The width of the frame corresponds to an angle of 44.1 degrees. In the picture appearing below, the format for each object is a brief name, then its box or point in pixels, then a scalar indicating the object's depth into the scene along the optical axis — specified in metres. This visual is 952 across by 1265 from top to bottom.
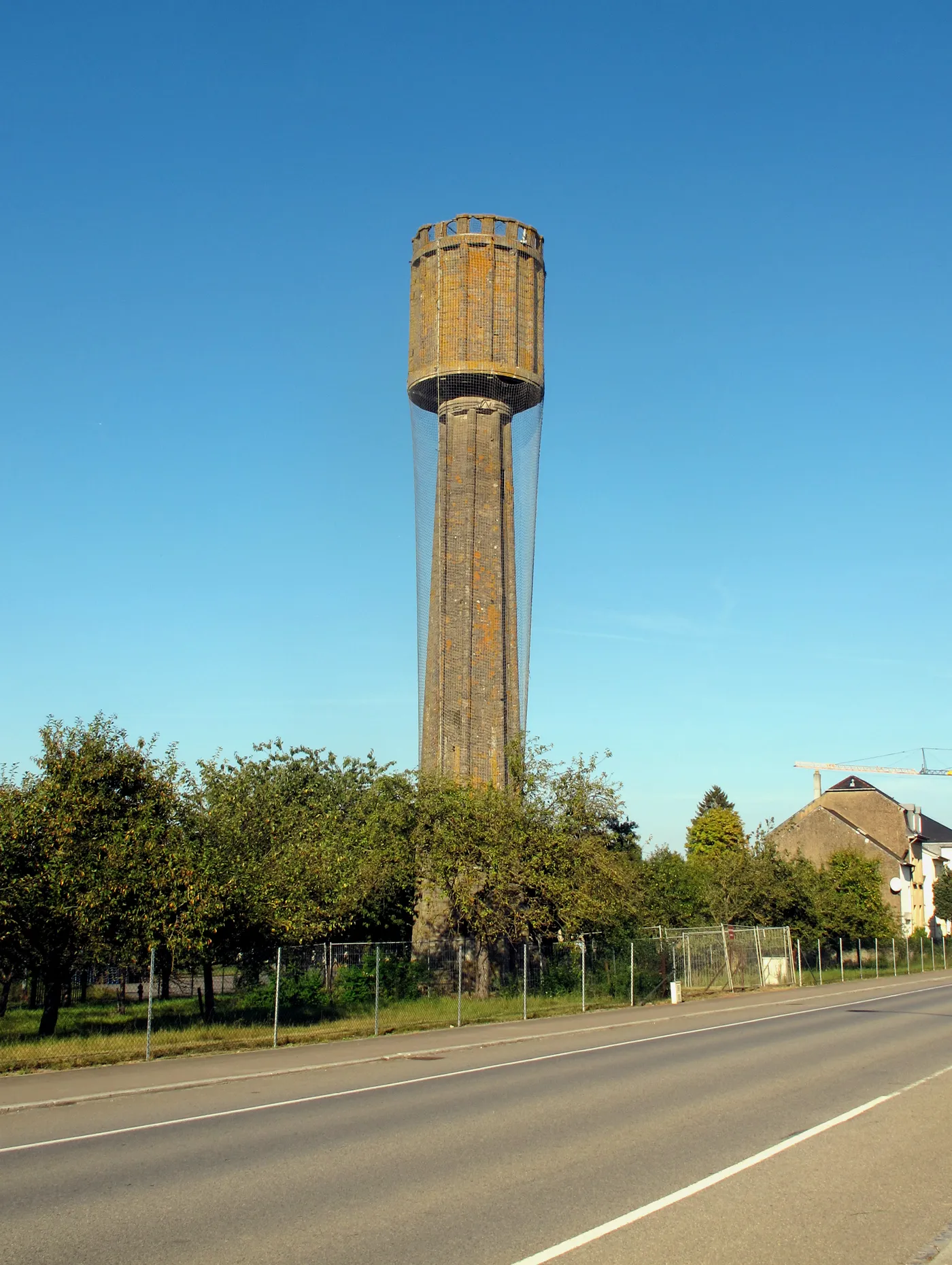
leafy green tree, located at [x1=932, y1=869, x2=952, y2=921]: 88.62
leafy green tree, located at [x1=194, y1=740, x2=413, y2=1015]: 23.09
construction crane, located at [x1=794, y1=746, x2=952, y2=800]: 186.75
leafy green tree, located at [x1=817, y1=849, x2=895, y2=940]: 51.03
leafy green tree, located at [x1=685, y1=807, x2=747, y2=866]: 99.25
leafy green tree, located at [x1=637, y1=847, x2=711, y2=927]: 39.73
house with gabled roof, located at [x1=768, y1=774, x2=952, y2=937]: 76.81
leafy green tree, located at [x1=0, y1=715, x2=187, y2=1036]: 20.11
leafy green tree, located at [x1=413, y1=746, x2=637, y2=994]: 31.11
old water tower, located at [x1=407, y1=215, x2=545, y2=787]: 41.34
